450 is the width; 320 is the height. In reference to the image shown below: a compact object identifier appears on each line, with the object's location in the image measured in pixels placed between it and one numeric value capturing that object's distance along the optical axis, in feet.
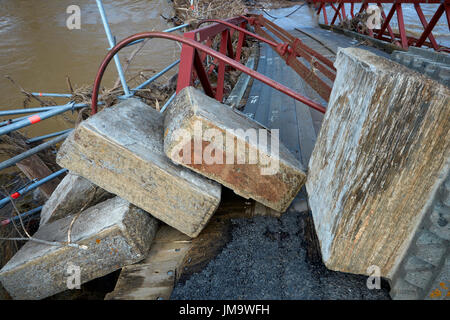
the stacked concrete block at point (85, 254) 4.36
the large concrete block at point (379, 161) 2.62
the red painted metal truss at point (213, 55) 5.00
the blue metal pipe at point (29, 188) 6.40
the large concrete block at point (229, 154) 3.93
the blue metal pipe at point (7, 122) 6.52
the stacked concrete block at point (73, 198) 5.69
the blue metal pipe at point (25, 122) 4.95
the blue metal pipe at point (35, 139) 8.38
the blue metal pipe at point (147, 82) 9.29
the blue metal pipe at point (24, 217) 6.47
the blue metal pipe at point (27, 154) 5.32
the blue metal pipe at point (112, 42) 7.99
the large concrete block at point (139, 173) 4.12
